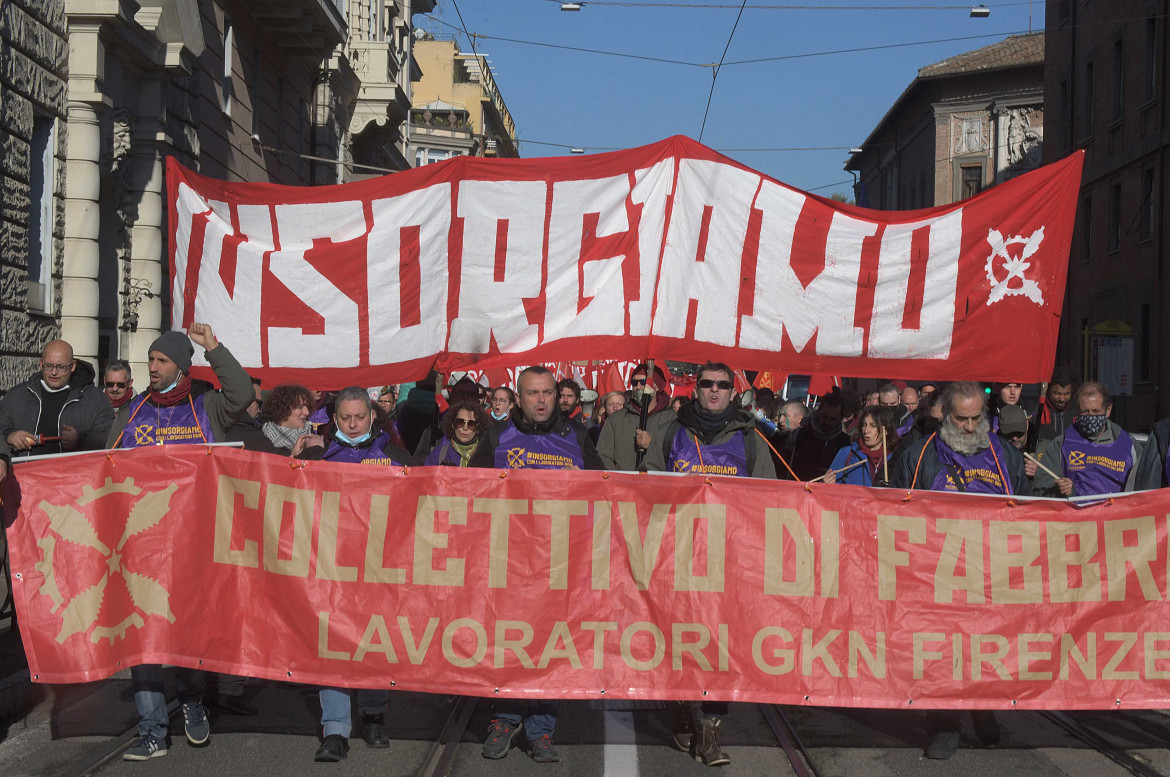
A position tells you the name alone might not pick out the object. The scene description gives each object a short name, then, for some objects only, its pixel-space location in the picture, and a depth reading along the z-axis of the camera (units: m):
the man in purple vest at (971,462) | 6.29
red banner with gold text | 5.84
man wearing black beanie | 5.93
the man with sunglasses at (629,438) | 6.58
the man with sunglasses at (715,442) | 6.36
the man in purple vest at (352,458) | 5.97
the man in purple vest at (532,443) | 6.19
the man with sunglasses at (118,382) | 9.28
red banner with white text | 6.55
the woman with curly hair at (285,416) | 8.06
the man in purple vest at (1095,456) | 7.73
